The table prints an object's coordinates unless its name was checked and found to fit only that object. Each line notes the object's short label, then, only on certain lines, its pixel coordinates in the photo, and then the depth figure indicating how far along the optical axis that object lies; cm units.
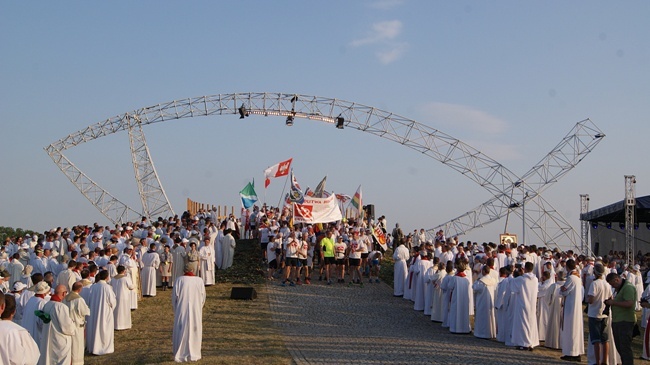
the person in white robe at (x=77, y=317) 1285
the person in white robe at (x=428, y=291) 2102
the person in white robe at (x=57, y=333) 1259
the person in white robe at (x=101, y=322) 1591
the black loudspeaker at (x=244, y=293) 2166
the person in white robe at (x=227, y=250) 2734
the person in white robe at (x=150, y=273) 2280
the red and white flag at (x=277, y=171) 3186
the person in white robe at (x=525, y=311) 1619
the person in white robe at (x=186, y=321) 1408
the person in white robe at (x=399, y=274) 2422
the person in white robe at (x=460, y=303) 1841
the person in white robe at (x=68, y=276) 1702
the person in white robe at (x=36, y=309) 1313
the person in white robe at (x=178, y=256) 2328
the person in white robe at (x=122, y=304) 1820
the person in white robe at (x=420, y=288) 2186
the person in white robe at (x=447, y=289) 1874
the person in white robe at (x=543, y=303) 1714
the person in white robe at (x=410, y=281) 2281
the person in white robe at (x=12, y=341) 784
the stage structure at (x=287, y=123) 3706
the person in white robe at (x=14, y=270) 2128
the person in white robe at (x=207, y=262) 2377
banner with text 2617
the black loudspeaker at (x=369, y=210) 3869
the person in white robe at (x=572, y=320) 1541
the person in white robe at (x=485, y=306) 1784
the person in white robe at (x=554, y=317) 1688
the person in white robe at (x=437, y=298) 2003
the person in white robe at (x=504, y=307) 1675
